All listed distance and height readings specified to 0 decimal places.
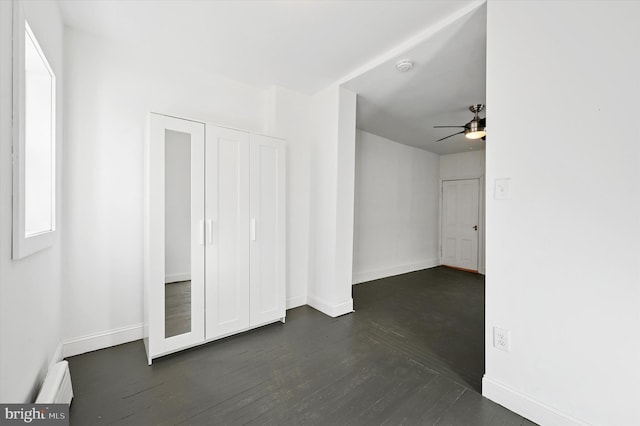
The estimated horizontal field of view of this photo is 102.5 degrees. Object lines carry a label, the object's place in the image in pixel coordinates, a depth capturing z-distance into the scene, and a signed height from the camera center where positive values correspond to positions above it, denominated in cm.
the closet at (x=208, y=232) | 214 -20
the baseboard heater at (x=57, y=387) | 134 -98
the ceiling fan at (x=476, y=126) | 340 +116
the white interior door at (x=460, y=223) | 577 -25
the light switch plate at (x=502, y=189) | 168 +16
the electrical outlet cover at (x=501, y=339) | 168 -84
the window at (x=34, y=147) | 116 +37
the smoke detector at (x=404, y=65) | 244 +143
